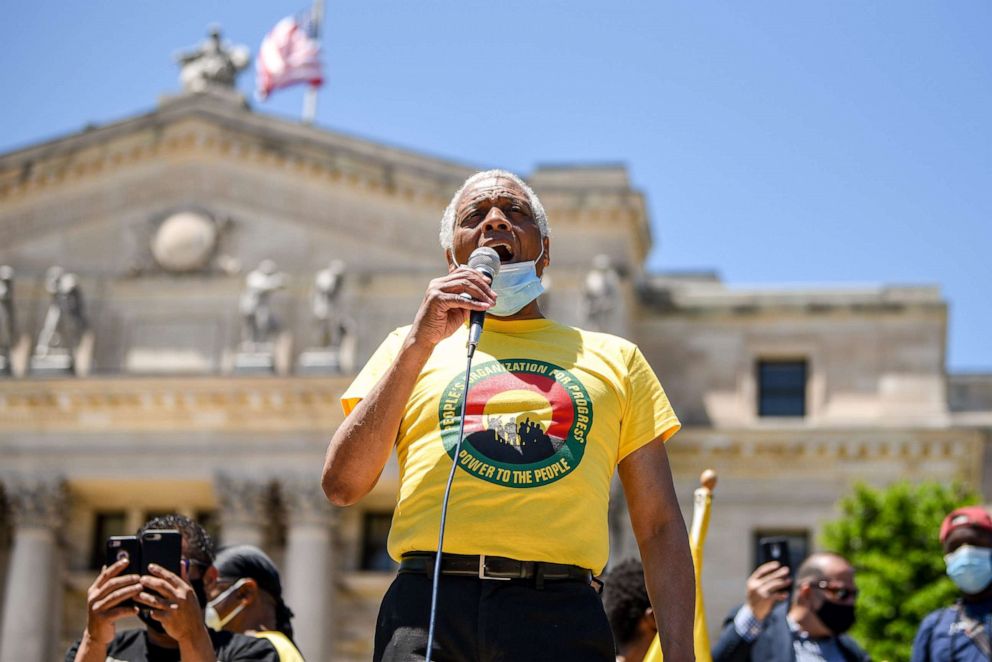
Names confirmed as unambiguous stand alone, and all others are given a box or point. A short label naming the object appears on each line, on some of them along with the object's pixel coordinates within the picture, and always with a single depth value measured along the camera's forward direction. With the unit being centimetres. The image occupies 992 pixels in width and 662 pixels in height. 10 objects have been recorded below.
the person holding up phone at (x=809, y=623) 780
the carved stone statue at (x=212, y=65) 3894
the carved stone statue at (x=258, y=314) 3316
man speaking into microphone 453
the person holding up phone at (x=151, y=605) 552
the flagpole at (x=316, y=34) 3850
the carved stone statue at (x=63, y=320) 3422
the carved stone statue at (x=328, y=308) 3322
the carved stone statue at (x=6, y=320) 3447
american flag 3659
